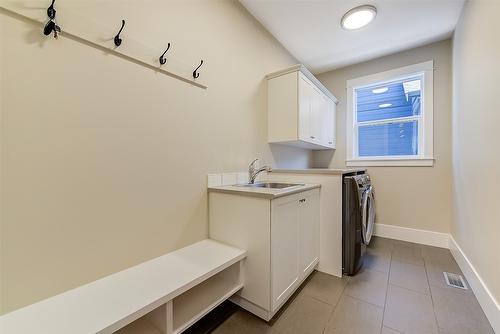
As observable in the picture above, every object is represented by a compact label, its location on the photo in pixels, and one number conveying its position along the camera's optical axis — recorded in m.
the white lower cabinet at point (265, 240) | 1.34
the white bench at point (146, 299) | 0.81
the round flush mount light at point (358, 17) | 2.03
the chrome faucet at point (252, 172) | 2.14
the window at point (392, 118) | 2.71
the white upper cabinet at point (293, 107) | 2.25
